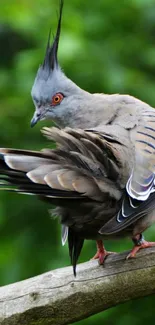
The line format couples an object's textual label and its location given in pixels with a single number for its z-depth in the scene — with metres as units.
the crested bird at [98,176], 9.17
